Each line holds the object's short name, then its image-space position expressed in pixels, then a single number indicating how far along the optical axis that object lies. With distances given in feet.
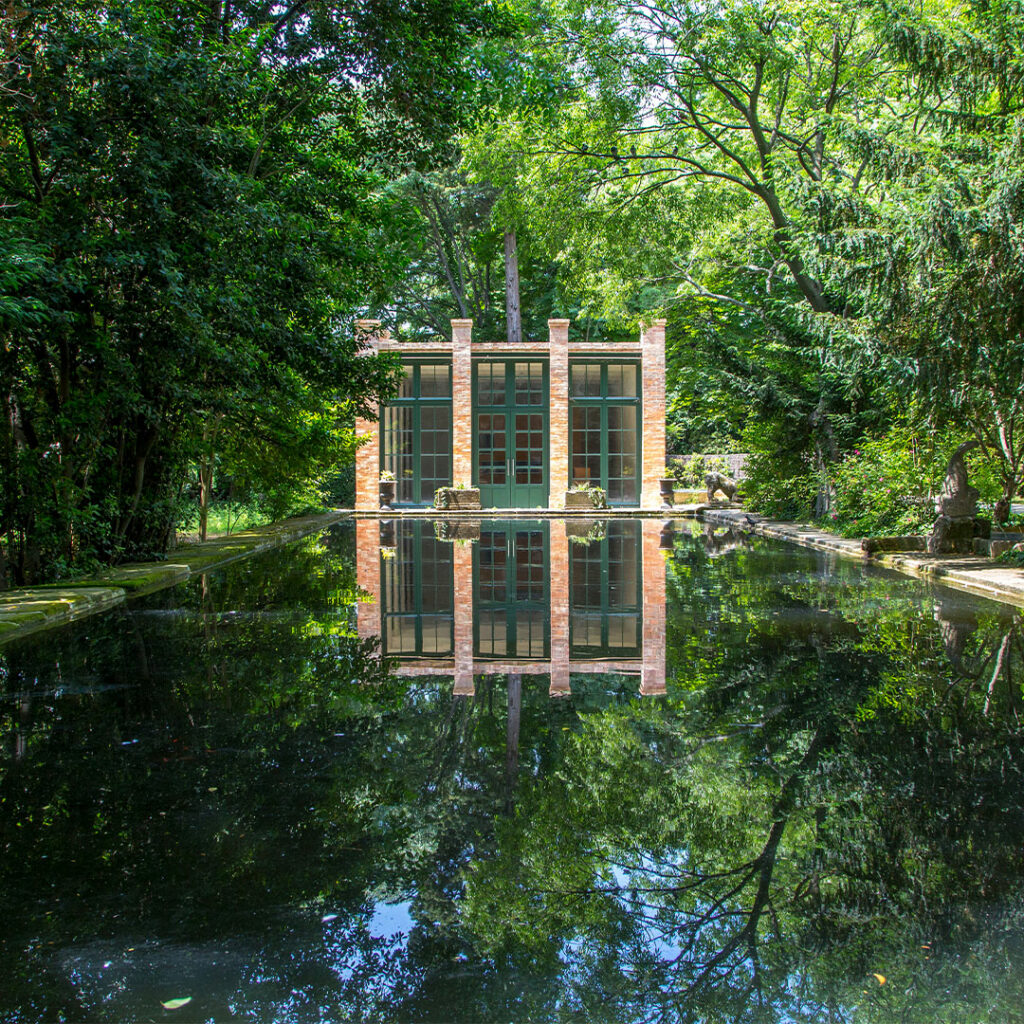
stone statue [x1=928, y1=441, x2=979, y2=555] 40.65
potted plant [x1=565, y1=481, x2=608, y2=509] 85.30
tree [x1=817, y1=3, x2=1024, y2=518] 34.83
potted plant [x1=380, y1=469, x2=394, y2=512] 87.30
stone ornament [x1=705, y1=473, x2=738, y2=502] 86.07
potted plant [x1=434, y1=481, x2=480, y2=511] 85.20
